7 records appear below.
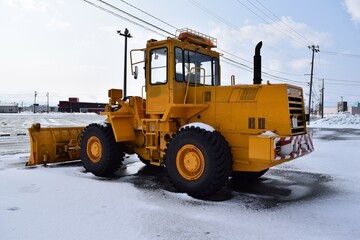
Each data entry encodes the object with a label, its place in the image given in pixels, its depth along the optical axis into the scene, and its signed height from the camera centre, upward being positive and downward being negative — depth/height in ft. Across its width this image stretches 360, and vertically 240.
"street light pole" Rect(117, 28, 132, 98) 92.24 +22.63
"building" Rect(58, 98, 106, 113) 320.29 +8.06
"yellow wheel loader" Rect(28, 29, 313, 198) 21.21 -0.72
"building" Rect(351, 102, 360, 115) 331.57 +7.93
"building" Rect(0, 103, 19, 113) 354.33 +7.02
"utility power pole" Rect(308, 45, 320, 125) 160.29 +32.23
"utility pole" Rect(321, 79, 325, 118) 228.74 +16.42
